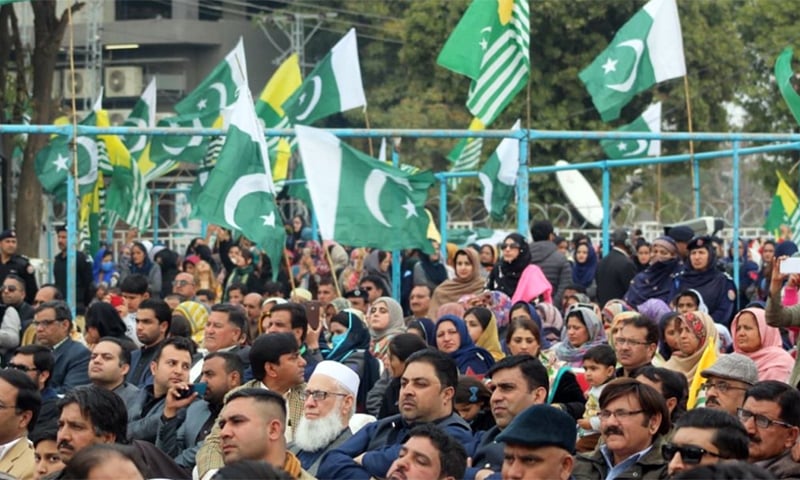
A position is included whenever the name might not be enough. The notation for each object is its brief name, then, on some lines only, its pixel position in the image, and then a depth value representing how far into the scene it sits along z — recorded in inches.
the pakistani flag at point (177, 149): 941.2
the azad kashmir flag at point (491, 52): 619.8
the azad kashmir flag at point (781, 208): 903.1
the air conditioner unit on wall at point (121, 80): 2096.5
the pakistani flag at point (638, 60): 672.4
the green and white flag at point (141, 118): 946.1
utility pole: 1883.9
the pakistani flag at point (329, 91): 735.7
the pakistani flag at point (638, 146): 903.7
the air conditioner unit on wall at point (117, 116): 2018.9
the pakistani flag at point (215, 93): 839.1
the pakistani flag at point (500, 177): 810.2
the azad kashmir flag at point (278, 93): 820.6
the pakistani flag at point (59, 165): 721.6
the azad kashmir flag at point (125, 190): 792.9
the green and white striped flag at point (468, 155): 991.6
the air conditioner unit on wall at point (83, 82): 1964.8
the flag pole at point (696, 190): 739.1
